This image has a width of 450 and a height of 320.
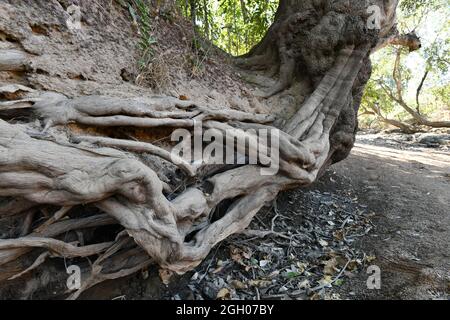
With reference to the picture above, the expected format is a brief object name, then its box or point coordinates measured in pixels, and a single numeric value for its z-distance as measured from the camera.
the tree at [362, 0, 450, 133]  9.51
